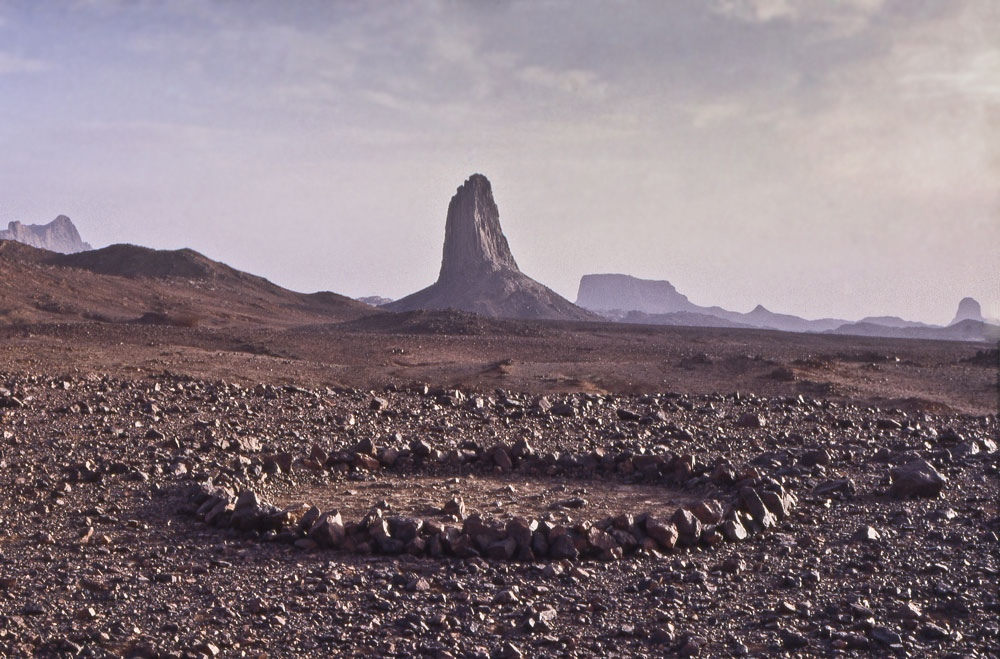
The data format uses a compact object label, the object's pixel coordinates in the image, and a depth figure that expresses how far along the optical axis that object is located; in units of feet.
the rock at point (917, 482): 31.60
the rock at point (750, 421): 47.73
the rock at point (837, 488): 31.61
